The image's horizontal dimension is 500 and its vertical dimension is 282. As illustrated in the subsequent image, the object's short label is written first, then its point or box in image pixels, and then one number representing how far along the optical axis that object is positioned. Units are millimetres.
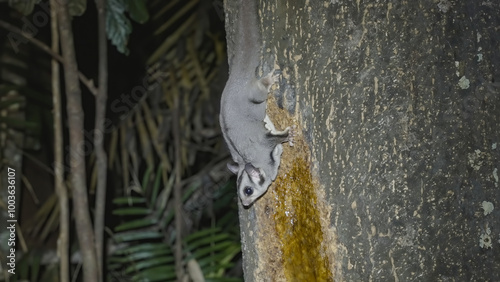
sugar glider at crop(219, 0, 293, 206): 2678
